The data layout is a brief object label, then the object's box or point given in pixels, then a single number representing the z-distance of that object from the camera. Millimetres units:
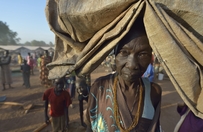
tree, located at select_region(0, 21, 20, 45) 50819
